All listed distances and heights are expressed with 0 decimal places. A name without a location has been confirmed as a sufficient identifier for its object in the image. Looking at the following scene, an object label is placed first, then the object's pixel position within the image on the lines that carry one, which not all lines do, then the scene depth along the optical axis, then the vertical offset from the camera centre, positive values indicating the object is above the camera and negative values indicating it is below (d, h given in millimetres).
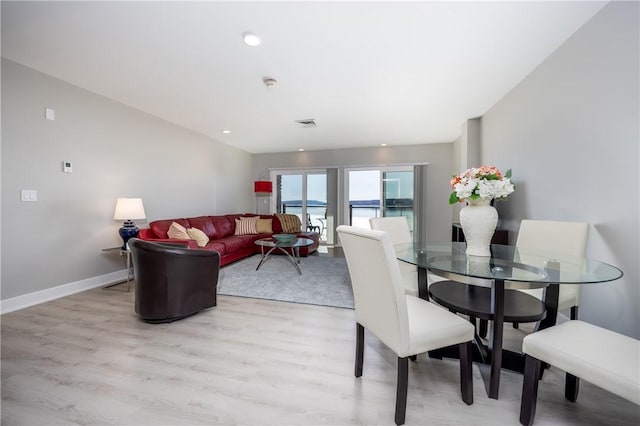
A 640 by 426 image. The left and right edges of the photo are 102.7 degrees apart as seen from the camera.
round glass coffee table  4047 -716
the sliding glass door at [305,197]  6993 +60
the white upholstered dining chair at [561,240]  1725 -311
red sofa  3641 -672
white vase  1833 -171
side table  3263 -756
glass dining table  1354 -409
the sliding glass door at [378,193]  6332 +167
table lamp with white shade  3293 -212
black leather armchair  2299 -757
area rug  2990 -1143
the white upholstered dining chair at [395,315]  1242 -642
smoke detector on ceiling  2895 +1343
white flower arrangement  1781 +107
